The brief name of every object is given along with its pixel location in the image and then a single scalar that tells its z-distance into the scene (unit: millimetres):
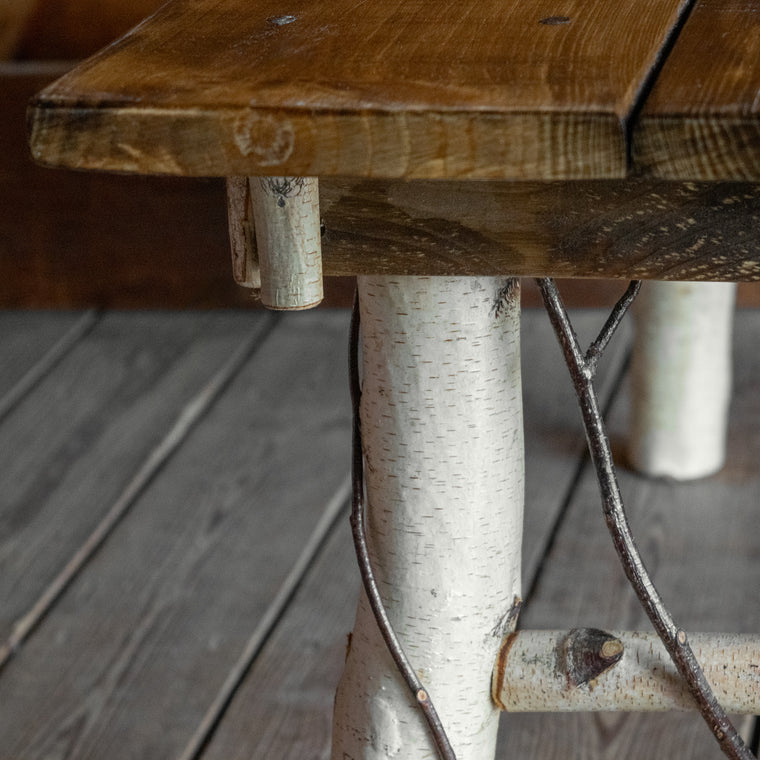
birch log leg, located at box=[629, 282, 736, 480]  3019
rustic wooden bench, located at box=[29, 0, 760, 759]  1691
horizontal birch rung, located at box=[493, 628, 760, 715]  1941
